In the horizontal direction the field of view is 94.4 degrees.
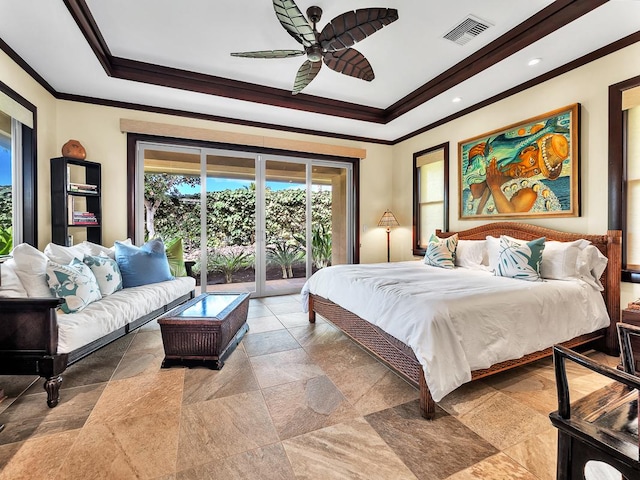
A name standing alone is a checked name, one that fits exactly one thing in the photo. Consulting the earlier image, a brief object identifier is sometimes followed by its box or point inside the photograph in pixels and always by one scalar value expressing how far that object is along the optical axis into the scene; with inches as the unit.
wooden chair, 29.7
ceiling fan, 76.7
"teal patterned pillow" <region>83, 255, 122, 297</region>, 103.3
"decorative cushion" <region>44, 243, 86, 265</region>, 94.8
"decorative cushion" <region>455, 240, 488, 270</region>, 132.4
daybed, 70.8
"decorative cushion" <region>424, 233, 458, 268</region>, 137.9
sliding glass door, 164.1
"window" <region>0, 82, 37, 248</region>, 110.0
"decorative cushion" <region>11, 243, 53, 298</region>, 81.2
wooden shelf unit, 126.9
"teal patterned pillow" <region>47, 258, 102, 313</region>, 83.4
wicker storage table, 88.9
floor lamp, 201.3
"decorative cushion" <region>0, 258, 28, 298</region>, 75.6
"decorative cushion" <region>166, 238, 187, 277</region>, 146.4
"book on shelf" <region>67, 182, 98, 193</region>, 131.4
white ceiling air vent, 98.2
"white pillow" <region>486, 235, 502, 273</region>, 125.0
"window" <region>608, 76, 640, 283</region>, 98.0
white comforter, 67.6
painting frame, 113.8
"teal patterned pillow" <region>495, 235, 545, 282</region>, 102.4
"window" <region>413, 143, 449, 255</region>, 172.6
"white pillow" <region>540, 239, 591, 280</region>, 99.9
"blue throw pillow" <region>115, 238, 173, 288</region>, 119.9
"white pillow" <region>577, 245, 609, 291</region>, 99.4
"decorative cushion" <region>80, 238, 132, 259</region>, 118.3
